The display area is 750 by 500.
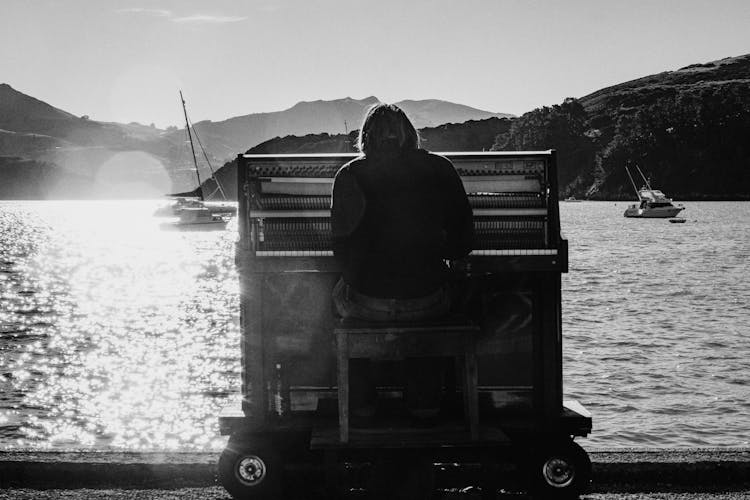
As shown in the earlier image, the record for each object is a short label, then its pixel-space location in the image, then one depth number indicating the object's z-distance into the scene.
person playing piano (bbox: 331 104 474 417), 5.61
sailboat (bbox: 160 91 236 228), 141.00
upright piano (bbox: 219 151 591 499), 6.09
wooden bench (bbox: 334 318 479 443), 5.47
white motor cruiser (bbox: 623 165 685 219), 141.00
